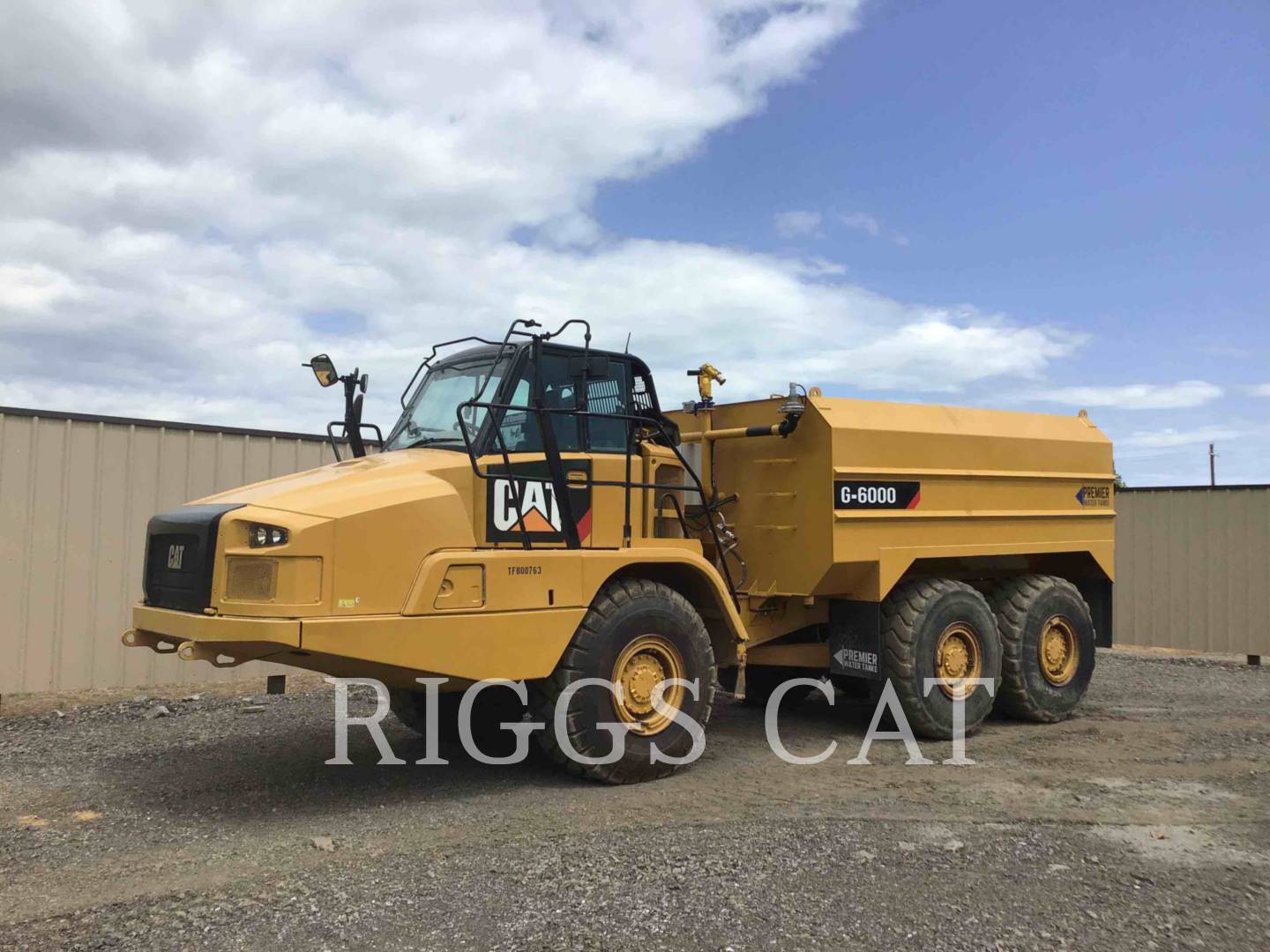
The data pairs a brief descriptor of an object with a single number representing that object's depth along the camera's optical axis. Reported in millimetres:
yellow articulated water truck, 5340
